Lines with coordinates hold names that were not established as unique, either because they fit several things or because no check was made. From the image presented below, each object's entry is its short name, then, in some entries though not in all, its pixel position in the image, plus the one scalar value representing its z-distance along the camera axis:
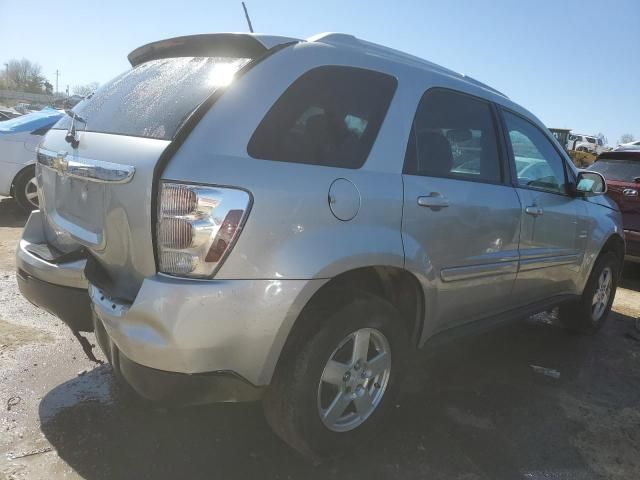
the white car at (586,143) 36.00
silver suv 1.98
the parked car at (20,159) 7.32
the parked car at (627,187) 6.57
